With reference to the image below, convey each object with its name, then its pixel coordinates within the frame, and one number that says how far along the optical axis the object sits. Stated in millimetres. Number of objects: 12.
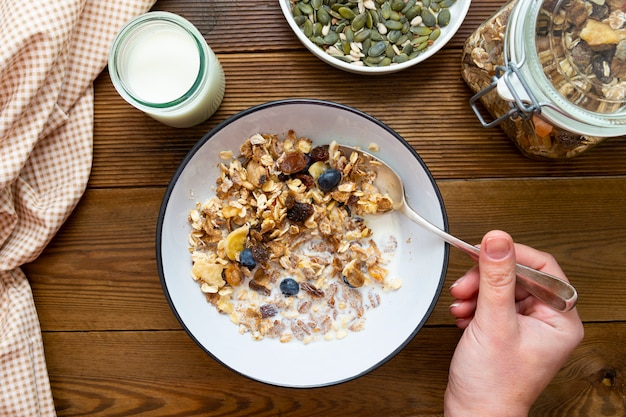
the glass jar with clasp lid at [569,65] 652
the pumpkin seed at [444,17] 804
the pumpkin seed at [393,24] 805
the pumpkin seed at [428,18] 807
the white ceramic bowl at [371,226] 773
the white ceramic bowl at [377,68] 786
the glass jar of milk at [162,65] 746
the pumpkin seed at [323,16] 803
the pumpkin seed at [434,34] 803
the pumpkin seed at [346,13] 799
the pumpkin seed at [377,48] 802
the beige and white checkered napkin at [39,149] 768
